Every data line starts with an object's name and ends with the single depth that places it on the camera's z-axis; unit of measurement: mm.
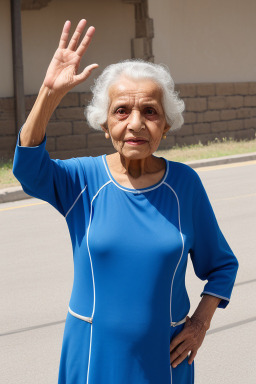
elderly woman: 2562
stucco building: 17156
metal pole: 16109
